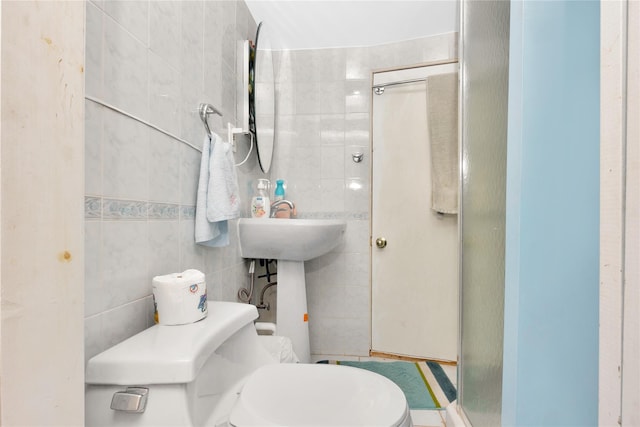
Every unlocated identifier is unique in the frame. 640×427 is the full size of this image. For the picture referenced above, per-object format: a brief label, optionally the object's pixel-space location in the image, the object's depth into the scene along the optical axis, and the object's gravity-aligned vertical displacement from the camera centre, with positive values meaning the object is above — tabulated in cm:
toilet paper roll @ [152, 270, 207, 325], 83 -24
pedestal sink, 146 -19
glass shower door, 73 +2
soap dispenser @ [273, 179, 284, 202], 198 +12
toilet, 66 -45
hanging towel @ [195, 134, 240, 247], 118 +5
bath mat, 156 -91
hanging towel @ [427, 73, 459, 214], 181 +41
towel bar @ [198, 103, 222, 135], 123 +37
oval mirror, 169 +61
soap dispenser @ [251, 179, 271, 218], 172 +2
